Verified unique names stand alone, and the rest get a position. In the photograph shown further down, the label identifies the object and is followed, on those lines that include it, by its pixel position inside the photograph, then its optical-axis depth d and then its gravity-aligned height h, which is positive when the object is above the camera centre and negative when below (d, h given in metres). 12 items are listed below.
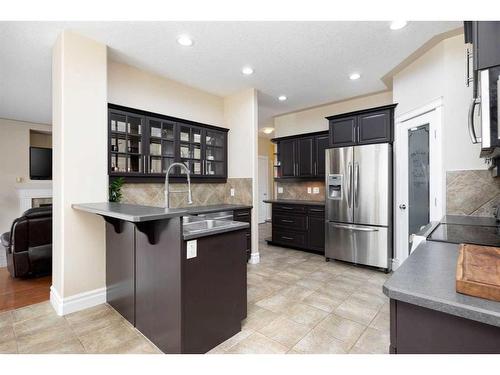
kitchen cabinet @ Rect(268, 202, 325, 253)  4.36 -0.77
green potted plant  2.95 -0.04
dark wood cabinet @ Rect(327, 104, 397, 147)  3.54 +0.92
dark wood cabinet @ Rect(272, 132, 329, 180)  4.66 +0.62
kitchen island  1.64 -0.70
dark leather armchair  3.11 -0.77
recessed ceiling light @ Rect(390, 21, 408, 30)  2.39 +1.61
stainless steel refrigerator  3.48 -0.29
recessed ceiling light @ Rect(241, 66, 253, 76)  3.30 +1.62
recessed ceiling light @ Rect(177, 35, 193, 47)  2.60 +1.60
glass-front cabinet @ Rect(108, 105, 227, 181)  3.08 +0.59
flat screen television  5.60 +0.55
